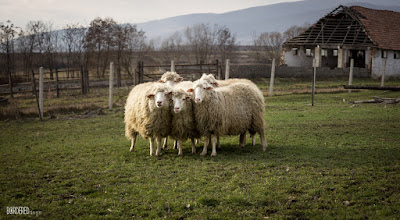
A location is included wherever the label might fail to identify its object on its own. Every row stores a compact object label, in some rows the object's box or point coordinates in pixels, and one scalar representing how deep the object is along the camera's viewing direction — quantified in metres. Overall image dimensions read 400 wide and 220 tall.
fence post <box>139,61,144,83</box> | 18.33
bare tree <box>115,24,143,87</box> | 35.78
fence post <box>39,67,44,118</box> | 14.92
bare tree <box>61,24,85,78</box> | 35.84
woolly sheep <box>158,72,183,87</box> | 11.18
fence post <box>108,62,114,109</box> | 17.20
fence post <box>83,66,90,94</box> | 23.68
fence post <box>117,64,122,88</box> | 25.40
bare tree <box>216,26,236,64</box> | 51.62
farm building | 32.97
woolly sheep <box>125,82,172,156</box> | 8.64
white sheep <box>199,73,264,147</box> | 9.74
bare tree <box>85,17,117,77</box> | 35.44
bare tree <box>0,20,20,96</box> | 27.44
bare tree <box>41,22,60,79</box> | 33.84
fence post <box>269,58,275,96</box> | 21.12
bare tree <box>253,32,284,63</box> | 48.41
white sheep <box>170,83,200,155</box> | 8.56
